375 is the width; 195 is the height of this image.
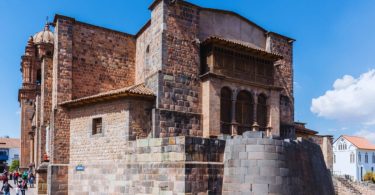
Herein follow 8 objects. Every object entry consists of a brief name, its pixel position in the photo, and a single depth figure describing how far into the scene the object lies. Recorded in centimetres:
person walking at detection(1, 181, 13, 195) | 2033
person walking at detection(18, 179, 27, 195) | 2019
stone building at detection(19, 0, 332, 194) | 1262
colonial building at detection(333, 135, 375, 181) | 6701
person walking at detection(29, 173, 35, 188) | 2825
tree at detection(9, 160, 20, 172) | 5918
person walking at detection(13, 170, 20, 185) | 2833
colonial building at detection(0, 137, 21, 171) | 7225
